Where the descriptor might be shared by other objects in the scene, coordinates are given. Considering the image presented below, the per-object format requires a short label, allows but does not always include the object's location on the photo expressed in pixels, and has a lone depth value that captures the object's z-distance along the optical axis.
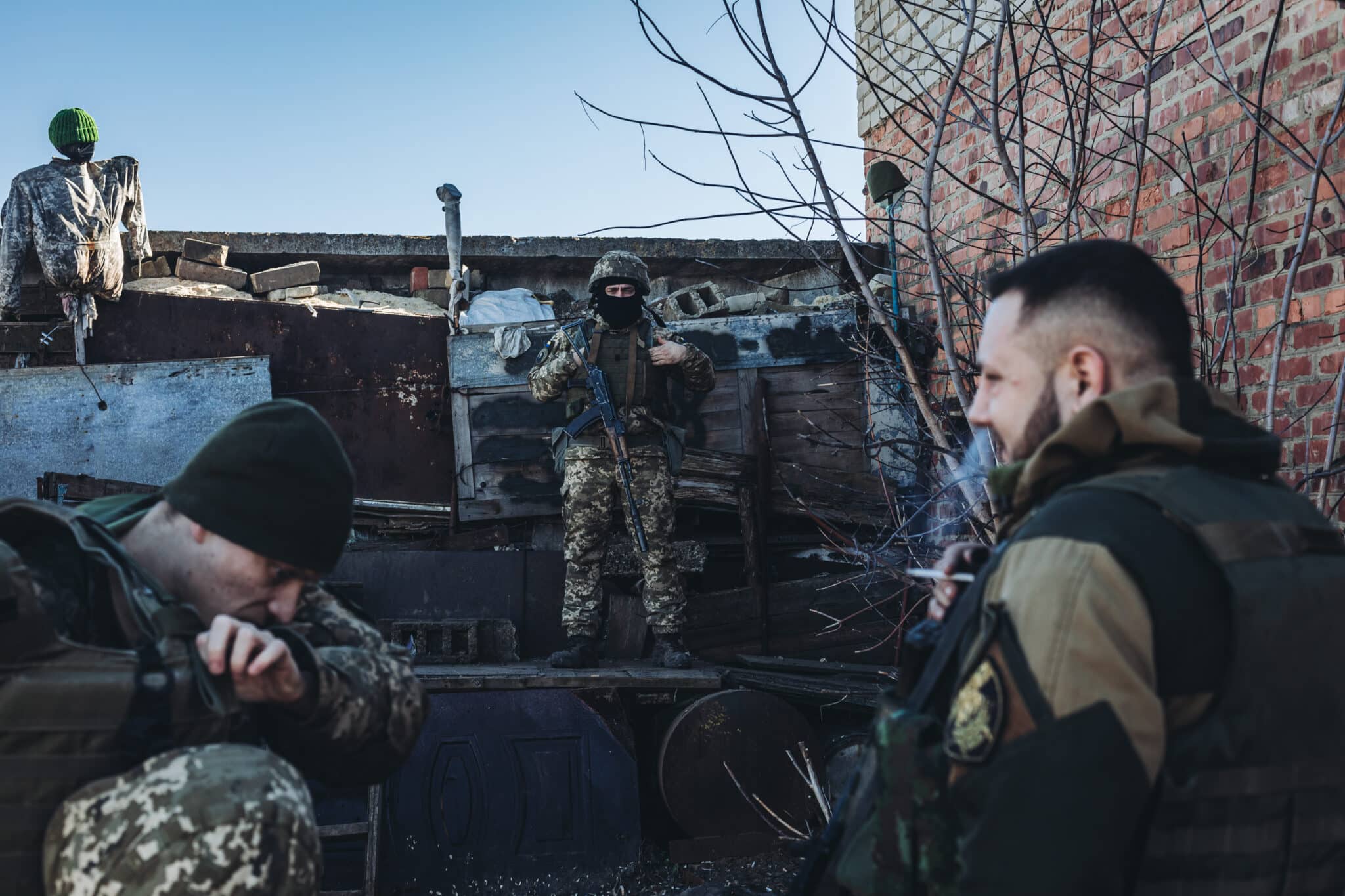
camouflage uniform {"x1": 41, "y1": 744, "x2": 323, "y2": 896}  1.55
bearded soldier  1.14
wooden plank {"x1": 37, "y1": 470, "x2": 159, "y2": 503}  6.12
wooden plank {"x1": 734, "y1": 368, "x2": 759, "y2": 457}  7.03
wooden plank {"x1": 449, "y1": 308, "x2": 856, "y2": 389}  7.11
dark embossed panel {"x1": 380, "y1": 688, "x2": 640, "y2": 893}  4.64
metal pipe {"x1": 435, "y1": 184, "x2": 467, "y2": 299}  7.39
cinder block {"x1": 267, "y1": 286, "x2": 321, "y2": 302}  7.28
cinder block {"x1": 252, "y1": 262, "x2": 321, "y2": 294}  7.27
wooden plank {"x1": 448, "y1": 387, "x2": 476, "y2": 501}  6.87
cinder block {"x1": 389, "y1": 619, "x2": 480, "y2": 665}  5.75
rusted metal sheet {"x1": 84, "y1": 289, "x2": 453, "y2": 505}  6.64
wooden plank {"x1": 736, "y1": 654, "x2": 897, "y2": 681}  5.75
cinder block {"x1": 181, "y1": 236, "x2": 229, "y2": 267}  7.16
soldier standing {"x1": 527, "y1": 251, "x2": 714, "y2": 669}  5.74
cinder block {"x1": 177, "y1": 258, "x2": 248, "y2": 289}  7.13
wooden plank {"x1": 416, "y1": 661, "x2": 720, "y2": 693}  5.01
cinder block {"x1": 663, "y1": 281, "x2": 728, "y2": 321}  7.41
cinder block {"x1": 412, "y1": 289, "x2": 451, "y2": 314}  7.71
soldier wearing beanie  1.55
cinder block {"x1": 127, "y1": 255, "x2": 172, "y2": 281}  6.98
